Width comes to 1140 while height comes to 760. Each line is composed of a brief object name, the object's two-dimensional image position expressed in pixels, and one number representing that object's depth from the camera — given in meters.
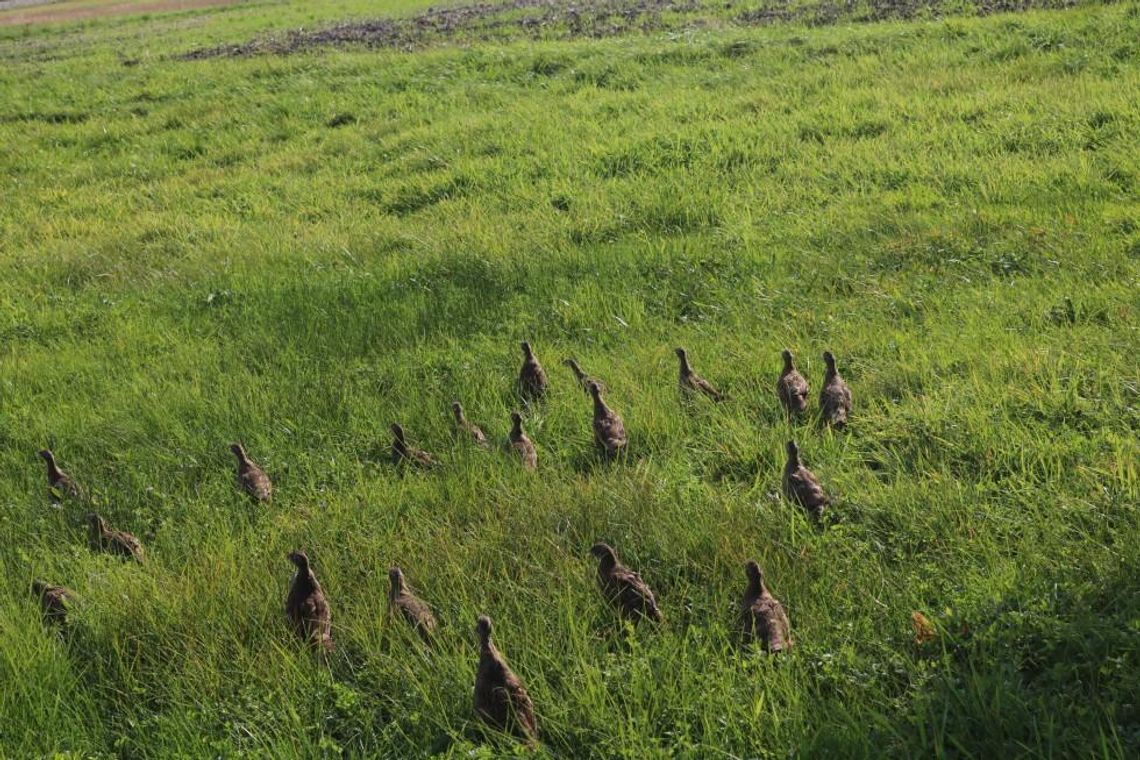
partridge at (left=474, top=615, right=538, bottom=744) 3.49
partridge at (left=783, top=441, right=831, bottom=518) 4.54
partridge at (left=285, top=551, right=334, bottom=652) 4.15
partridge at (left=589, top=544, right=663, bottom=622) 4.00
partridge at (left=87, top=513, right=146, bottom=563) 5.19
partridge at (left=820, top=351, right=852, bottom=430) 5.39
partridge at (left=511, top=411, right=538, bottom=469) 5.47
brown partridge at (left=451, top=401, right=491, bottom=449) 5.79
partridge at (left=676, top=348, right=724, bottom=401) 5.95
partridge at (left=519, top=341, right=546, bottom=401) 6.38
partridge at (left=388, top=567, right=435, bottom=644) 4.07
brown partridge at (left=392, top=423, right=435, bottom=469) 5.70
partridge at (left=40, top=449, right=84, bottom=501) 5.83
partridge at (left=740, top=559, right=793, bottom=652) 3.71
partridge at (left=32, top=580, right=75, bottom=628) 4.57
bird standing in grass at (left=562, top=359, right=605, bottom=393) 6.10
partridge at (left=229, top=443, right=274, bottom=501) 5.60
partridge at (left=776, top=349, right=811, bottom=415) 5.57
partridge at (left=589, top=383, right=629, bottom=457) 5.47
